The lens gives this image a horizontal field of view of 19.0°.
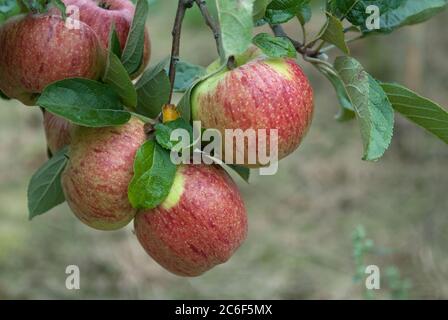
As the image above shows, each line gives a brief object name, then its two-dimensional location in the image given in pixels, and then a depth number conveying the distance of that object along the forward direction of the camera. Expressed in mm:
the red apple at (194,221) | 841
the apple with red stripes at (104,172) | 837
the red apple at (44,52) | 841
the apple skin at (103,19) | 880
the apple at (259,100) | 811
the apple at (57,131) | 907
